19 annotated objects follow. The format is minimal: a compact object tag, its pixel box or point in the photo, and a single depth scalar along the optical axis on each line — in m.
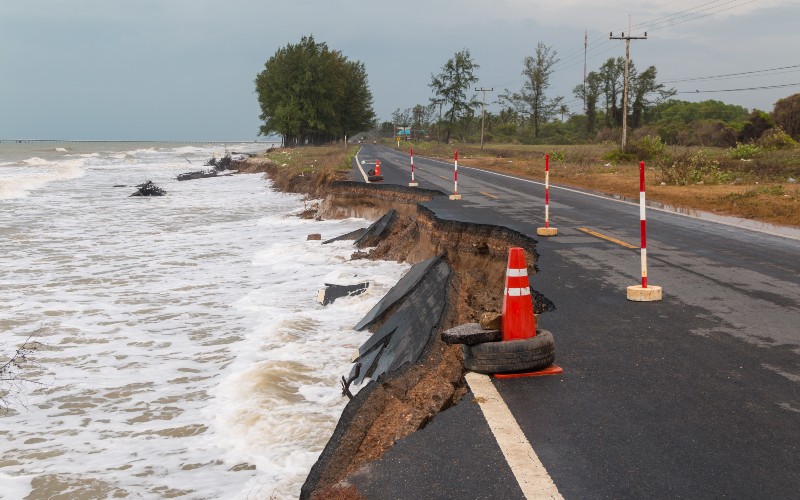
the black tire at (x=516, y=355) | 5.00
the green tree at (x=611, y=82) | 88.38
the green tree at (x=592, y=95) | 91.81
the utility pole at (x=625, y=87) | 37.54
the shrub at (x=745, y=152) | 31.19
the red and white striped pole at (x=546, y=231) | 11.91
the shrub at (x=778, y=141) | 35.00
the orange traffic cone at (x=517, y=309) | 5.22
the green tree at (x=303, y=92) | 83.38
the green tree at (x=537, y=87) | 97.38
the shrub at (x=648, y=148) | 36.72
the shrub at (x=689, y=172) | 23.67
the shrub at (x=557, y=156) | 40.22
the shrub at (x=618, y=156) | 36.72
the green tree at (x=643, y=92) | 80.50
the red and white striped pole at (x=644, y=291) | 7.15
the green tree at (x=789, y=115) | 46.31
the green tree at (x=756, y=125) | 47.38
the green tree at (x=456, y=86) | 94.38
